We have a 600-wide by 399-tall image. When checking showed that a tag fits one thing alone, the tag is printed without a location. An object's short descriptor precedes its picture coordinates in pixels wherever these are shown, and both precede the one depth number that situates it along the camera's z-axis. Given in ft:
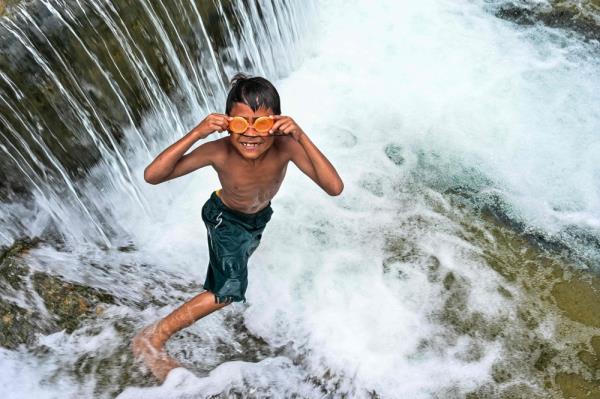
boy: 9.01
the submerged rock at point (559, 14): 22.53
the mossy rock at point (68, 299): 11.51
